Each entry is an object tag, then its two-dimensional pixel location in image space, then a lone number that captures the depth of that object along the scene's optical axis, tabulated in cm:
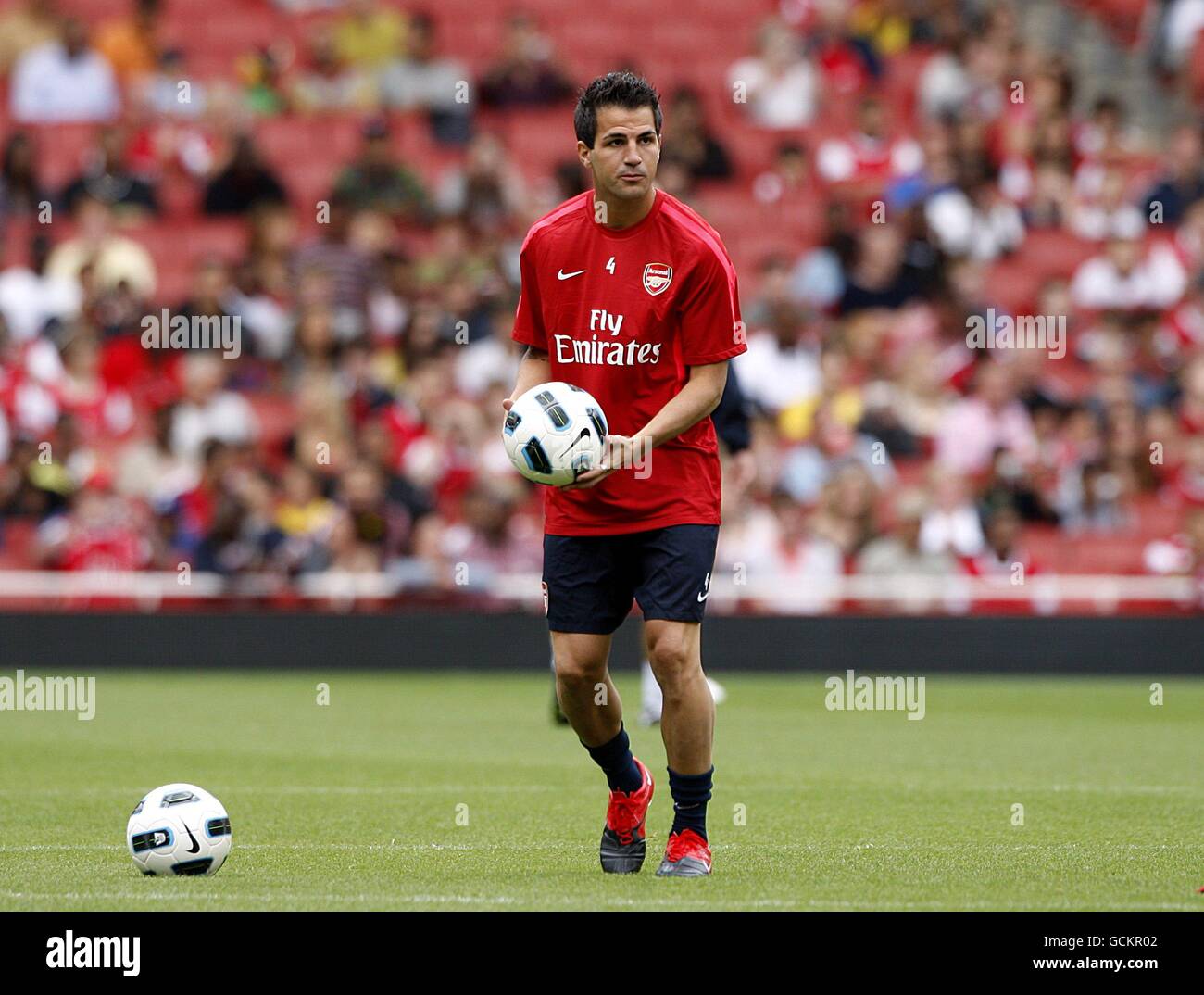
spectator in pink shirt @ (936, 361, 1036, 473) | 2011
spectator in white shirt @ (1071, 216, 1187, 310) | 2155
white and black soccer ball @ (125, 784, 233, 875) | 782
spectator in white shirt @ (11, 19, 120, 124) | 2350
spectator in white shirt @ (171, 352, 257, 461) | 2014
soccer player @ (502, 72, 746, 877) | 777
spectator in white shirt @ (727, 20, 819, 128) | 2339
